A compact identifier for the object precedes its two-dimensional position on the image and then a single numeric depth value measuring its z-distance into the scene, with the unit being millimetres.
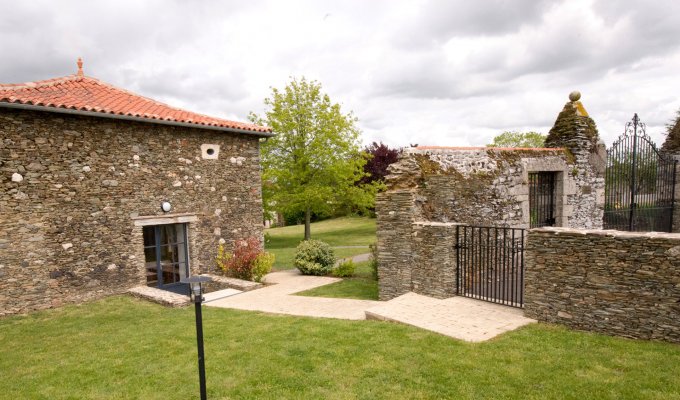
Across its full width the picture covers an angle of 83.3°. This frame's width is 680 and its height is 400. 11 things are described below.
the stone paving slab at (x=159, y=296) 9500
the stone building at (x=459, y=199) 8695
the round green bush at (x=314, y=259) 13578
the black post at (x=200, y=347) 4035
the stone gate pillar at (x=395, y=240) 9003
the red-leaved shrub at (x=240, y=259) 12203
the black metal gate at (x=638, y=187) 12766
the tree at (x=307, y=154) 20266
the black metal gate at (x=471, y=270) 7922
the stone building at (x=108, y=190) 8969
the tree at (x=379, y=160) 30500
